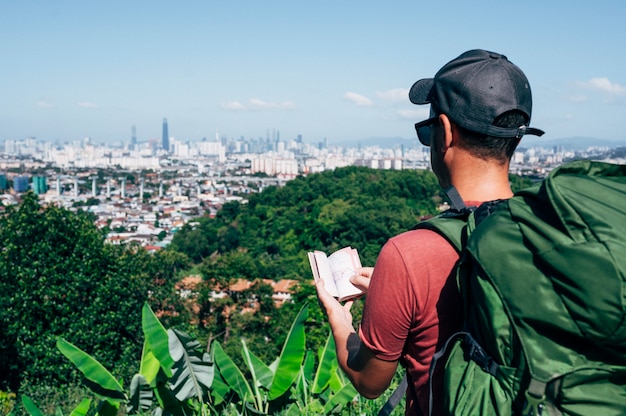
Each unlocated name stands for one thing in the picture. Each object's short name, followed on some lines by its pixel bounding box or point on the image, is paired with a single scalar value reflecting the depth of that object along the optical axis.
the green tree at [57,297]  10.08
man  1.09
